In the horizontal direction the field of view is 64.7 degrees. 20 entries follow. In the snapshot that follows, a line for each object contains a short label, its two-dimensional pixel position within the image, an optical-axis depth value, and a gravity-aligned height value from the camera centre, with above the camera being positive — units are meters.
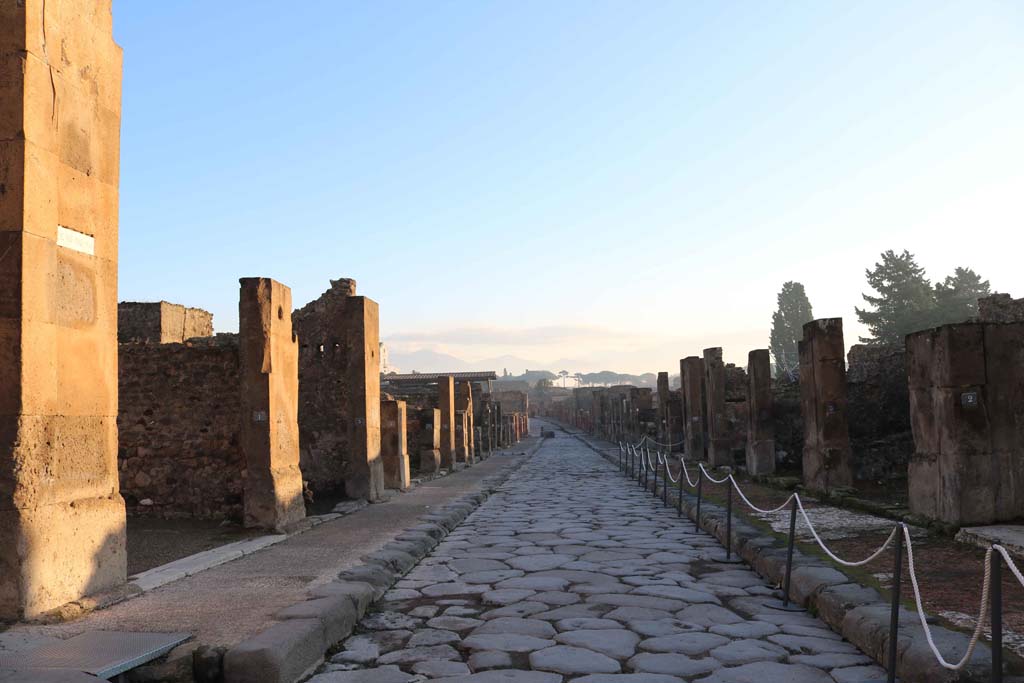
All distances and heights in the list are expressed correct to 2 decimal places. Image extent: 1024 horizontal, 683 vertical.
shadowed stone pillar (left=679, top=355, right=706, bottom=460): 20.73 -0.45
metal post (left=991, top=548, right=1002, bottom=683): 2.91 -0.88
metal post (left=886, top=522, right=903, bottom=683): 3.79 -1.09
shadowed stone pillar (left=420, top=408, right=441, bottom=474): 18.89 -1.23
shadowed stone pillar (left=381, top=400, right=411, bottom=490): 14.10 -0.86
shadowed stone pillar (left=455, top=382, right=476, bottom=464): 24.52 -0.30
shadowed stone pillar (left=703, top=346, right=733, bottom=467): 18.62 -0.68
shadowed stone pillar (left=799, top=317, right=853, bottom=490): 11.94 -0.37
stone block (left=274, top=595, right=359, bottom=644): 4.75 -1.28
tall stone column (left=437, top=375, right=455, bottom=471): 20.39 -0.66
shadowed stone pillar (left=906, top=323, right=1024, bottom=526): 7.99 -0.46
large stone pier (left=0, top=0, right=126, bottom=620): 4.95 +0.67
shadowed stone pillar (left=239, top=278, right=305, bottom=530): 8.77 -0.06
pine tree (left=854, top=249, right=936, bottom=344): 49.47 +5.36
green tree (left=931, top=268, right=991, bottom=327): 47.47 +5.05
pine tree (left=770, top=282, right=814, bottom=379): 70.94 +5.97
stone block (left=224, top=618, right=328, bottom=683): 3.97 -1.28
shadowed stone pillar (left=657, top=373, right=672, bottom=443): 26.14 -0.60
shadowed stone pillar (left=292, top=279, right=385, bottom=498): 12.34 +0.38
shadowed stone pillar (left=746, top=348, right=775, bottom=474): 15.16 -0.61
